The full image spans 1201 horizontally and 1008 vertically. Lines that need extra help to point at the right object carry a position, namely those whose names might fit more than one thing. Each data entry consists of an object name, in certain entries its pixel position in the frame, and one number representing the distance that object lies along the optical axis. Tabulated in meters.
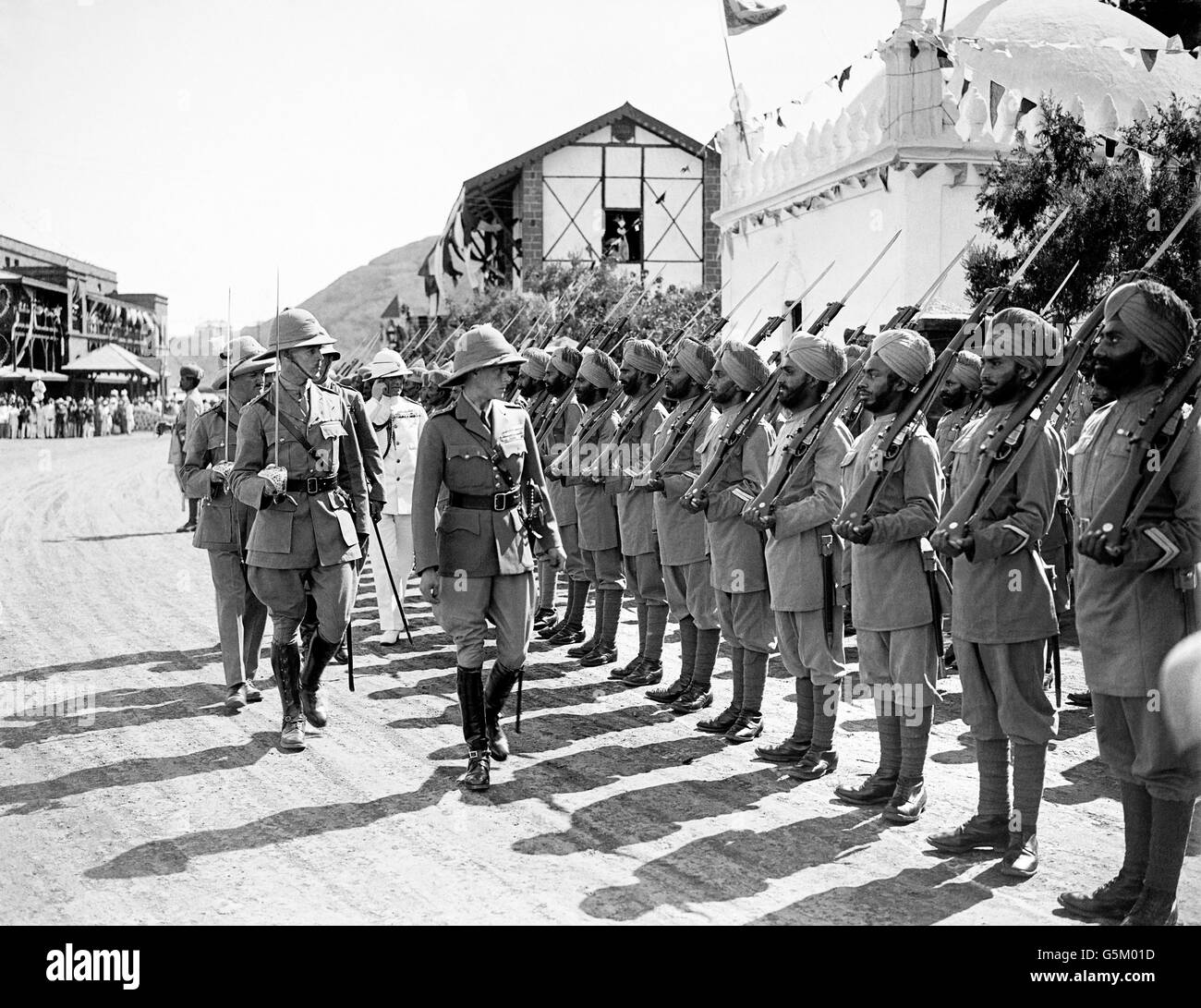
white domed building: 15.84
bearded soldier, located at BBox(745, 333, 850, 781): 6.40
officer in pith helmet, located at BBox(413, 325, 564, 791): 6.34
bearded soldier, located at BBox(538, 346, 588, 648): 9.91
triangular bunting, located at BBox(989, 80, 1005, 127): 17.05
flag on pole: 19.28
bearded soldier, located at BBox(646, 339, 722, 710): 7.73
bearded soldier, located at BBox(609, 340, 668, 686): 8.50
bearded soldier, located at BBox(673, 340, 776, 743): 7.04
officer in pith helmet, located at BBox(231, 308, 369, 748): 7.02
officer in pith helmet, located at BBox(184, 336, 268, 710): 7.91
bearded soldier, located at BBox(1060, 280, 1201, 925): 4.38
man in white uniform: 9.84
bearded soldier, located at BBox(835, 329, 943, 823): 5.74
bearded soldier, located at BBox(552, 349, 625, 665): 9.18
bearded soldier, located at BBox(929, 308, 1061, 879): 5.04
